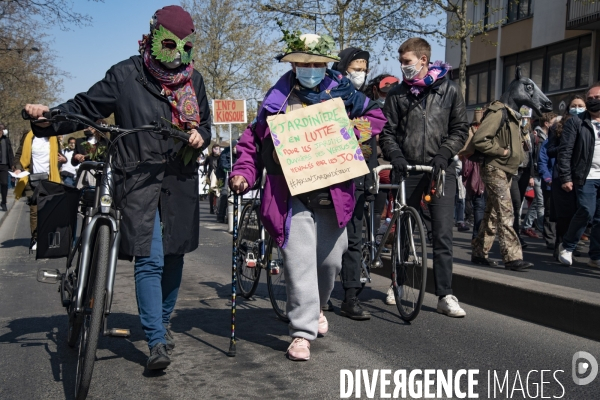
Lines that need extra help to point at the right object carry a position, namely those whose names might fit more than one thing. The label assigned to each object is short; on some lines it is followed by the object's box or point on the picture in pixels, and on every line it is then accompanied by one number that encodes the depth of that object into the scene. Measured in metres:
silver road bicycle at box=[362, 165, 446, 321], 6.03
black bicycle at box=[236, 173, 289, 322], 6.38
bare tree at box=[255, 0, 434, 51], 25.31
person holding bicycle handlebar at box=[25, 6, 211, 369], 4.50
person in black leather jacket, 6.39
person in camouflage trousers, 8.19
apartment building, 28.78
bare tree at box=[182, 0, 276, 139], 47.62
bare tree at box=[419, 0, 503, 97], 23.80
